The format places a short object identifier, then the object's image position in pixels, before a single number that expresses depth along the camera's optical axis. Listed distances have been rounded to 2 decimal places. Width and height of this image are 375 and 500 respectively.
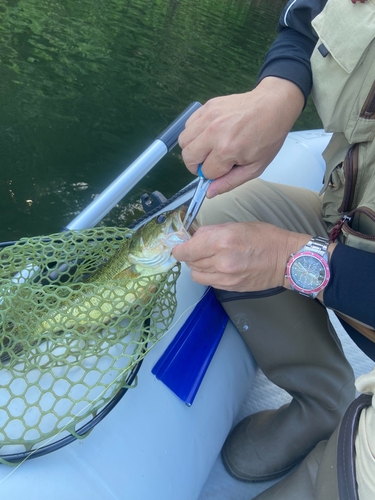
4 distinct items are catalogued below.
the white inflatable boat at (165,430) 0.38
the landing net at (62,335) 0.39
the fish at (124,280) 0.46
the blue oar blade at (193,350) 0.49
